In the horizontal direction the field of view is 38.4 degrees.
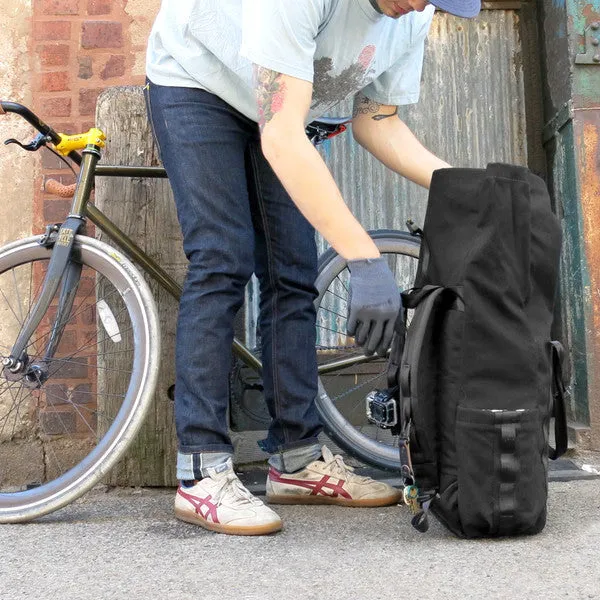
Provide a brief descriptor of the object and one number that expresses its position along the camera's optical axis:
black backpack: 1.96
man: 2.01
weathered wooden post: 2.73
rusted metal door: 3.15
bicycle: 2.37
